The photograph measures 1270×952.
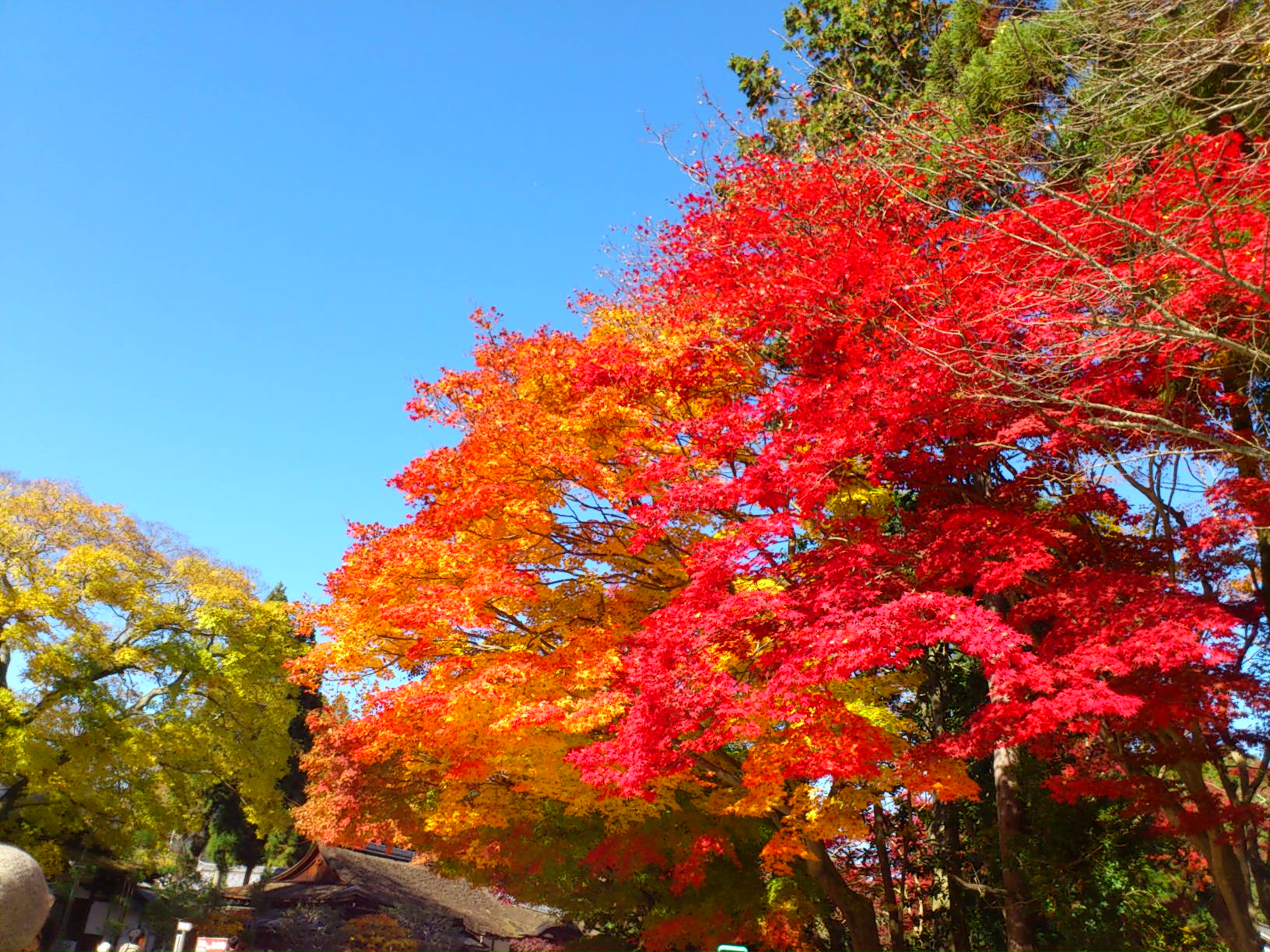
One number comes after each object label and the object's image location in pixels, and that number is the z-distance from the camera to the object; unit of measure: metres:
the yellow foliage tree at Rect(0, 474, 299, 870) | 20.48
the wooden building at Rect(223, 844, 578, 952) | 27.08
